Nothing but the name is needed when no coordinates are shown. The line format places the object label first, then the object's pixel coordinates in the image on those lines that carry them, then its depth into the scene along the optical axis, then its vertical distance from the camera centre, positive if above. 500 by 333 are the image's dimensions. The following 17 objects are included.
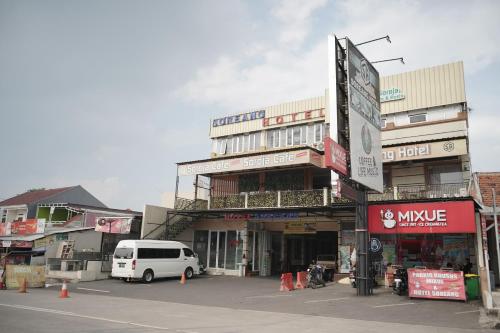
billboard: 16.47 +5.38
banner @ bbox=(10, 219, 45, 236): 29.62 +0.69
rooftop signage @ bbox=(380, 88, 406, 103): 24.69 +9.26
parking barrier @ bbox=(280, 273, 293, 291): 18.92 -1.81
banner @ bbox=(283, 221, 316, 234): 25.61 +1.09
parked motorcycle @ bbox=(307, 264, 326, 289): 19.78 -1.57
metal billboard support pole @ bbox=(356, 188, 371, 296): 16.66 -0.05
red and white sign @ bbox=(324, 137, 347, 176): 14.74 +3.33
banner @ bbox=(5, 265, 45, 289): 19.14 -1.89
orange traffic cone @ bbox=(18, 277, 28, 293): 17.09 -2.23
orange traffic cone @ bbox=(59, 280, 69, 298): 15.56 -2.12
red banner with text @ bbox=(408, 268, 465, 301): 15.09 -1.35
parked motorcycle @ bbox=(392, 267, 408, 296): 16.70 -1.42
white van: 21.34 -1.08
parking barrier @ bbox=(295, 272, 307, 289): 19.89 -1.80
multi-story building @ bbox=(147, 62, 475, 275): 20.77 +3.26
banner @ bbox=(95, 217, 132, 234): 25.00 +0.89
